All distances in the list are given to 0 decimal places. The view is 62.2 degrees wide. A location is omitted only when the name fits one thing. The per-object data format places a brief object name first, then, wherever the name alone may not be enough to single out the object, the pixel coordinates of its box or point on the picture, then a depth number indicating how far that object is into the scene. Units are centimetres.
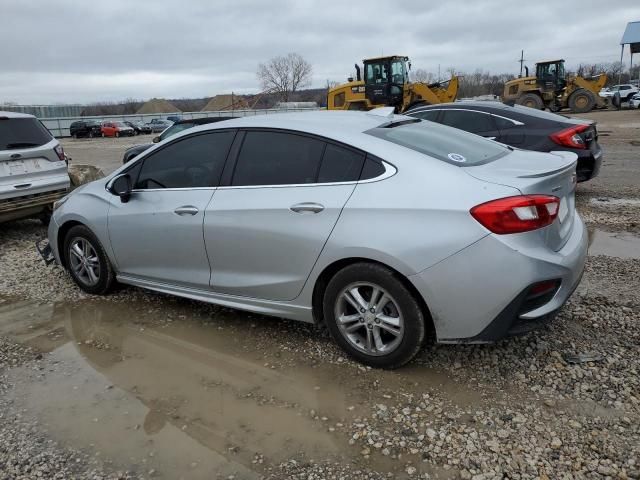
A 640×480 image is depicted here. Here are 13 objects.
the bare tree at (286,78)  8150
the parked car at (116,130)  4075
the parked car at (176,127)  1109
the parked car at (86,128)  4244
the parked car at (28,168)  669
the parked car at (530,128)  737
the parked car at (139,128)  4228
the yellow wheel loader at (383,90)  2145
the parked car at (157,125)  4447
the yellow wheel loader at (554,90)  2912
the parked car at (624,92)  3790
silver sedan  286
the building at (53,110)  5473
